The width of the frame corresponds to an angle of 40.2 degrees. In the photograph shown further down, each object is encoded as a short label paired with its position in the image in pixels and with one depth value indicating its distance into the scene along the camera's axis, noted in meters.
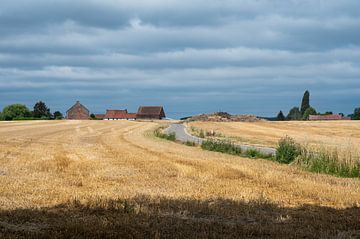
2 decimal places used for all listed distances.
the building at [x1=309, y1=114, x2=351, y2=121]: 164.61
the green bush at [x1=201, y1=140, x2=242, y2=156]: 31.16
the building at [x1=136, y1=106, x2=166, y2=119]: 195.25
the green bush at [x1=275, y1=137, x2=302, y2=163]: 24.11
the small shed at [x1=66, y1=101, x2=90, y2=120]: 174.75
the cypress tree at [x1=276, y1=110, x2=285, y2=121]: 178.00
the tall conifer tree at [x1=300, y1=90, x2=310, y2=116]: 186.62
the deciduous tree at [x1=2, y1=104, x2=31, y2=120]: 144.15
